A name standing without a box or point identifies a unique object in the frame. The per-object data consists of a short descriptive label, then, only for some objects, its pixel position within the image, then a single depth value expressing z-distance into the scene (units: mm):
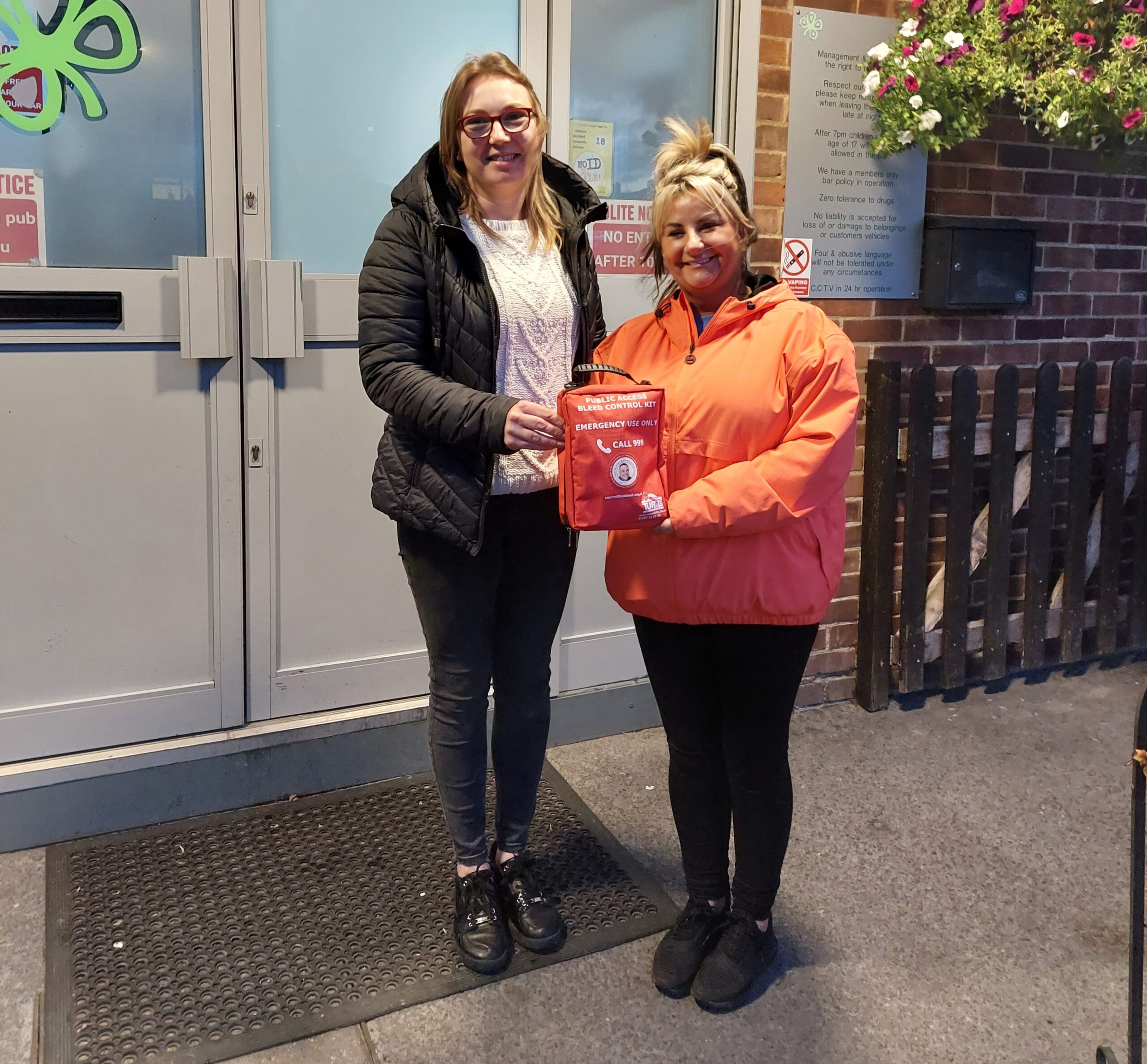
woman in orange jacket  2016
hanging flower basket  3244
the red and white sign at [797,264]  3598
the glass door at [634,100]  3299
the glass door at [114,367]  2711
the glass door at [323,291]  2930
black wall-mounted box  3783
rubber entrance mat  2234
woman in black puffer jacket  2129
